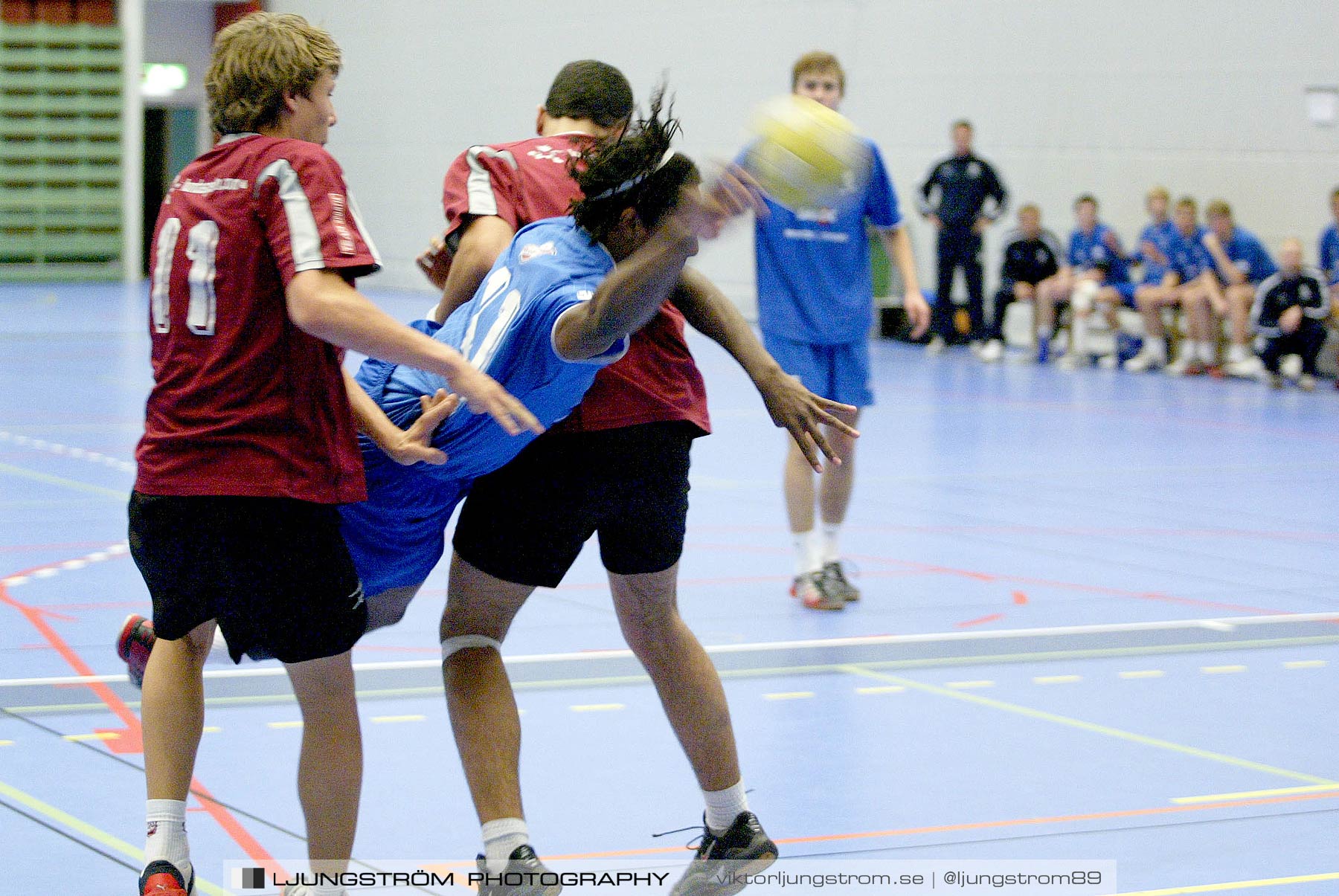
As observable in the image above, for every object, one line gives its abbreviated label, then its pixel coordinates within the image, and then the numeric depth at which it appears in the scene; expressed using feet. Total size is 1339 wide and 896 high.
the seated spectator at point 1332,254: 50.96
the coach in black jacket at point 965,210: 62.23
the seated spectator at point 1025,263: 60.34
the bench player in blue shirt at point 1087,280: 57.36
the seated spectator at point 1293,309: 50.70
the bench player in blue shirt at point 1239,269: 52.85
